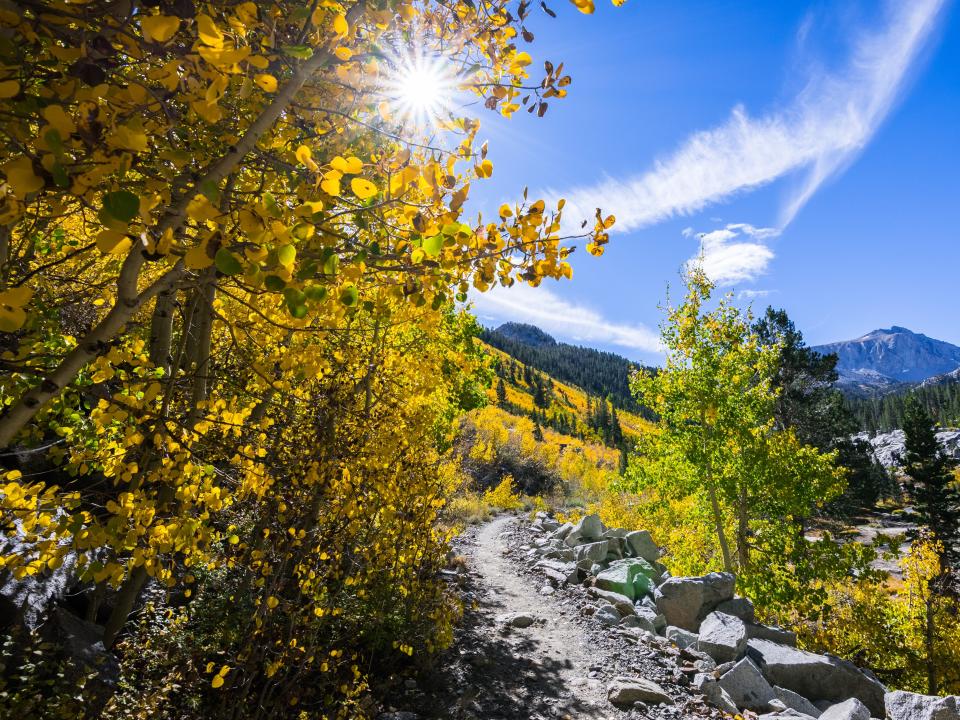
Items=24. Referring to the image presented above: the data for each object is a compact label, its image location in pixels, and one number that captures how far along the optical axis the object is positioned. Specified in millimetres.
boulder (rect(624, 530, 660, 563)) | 11148
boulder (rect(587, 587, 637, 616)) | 7973
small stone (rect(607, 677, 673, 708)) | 5195
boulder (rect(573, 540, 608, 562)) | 10406
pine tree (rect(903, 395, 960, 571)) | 25348
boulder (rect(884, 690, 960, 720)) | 4746
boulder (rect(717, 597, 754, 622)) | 7168
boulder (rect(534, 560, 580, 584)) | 9688
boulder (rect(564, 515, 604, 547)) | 12563
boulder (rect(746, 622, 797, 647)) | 6723
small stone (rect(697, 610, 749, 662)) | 5969
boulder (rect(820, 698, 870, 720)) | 4617
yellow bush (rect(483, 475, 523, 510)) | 20422
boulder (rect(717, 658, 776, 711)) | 5215
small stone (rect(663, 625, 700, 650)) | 6482
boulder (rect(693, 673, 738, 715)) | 5121
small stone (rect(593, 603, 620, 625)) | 7438
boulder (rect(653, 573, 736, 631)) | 7316
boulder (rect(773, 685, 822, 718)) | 5309
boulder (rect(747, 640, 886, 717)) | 5668
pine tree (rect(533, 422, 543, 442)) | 55125
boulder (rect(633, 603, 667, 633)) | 7273
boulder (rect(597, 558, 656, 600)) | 8703
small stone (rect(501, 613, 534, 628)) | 7523
